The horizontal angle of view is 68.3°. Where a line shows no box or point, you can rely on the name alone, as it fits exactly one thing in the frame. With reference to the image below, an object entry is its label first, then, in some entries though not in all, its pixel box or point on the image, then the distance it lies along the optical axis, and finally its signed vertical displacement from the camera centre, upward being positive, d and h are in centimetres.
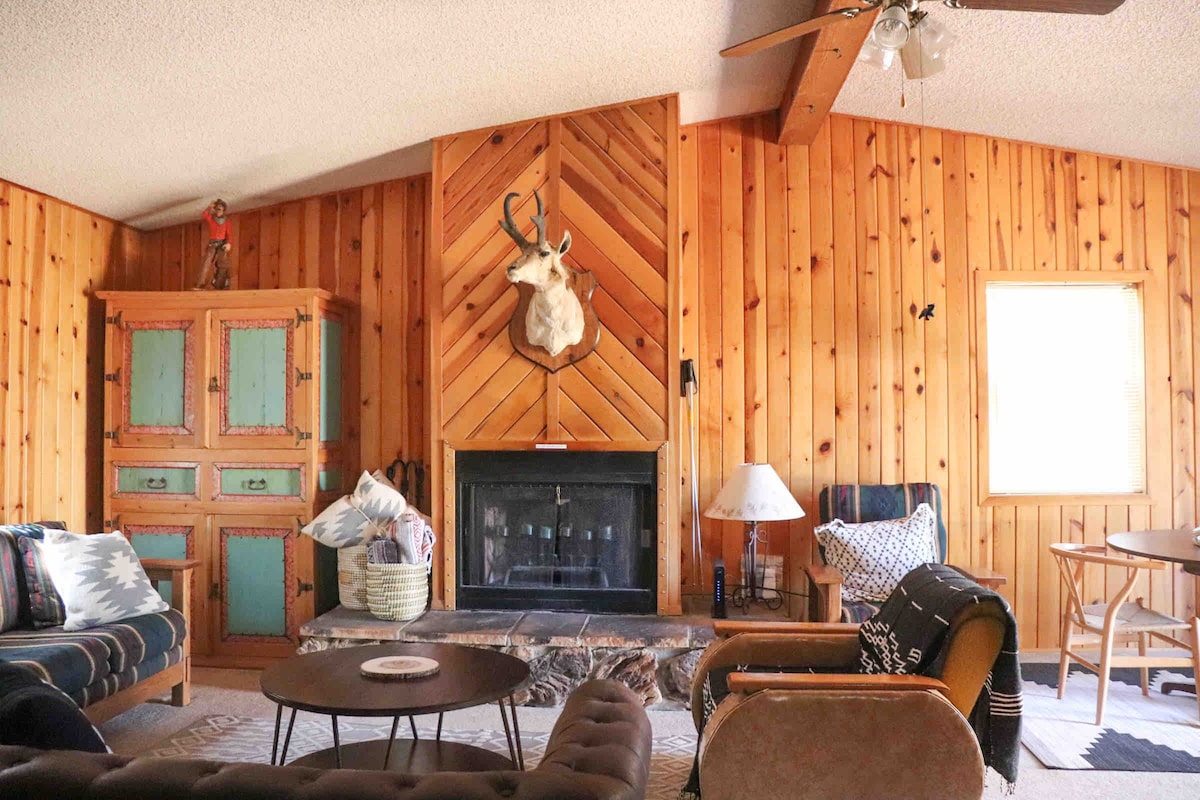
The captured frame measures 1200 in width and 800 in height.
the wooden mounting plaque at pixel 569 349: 439 +42
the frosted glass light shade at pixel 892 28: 248 +110
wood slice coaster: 272 -79
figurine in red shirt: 477 +93
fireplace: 432 -56
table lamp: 410 -39
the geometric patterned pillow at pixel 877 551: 405 -63
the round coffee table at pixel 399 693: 248 -80
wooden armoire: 456 -15
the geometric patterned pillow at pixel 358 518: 431 -48
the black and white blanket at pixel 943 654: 236 -66
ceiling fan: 246 +111
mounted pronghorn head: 389 +72
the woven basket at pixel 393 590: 413 -80
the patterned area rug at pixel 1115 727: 327 -127
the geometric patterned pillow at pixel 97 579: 351 -64
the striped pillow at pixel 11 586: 343 -64
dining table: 306 -49
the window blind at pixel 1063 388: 477 +15
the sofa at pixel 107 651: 313 -87
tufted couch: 149 -62
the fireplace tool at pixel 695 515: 477 -53
